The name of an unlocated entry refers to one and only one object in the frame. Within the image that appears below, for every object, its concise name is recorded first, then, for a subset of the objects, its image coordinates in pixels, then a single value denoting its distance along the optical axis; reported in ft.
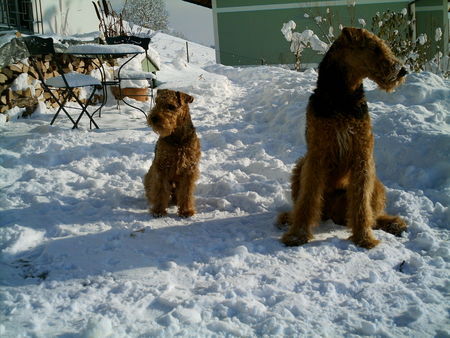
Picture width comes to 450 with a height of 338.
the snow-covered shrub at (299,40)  27.14
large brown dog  8.21
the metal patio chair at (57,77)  17.81
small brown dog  11.02
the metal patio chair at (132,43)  23.38
